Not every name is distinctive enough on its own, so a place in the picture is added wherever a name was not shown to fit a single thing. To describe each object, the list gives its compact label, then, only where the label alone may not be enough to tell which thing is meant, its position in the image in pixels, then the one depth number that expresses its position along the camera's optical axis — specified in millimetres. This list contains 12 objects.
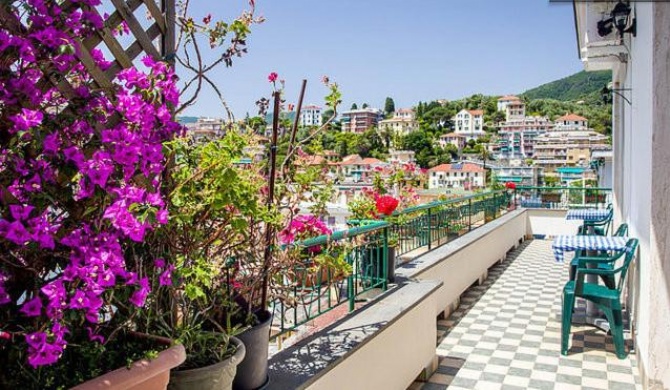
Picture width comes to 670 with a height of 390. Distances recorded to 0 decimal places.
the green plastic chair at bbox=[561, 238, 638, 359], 4375
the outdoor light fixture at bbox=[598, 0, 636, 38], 4418
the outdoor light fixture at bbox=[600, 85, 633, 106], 6970
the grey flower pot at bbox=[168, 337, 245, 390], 1620
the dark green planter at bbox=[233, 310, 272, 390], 1942
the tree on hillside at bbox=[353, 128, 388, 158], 76250
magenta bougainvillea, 1161
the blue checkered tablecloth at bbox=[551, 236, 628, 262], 4629
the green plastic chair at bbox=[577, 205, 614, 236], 7690
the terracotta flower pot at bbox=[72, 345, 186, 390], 1297
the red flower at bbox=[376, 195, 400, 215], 4223
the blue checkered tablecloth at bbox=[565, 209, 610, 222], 8305
